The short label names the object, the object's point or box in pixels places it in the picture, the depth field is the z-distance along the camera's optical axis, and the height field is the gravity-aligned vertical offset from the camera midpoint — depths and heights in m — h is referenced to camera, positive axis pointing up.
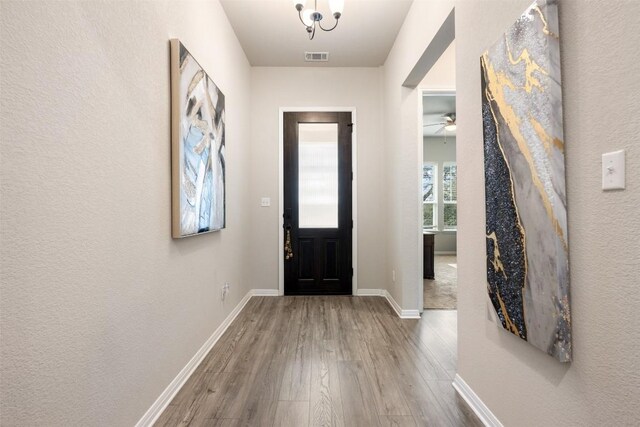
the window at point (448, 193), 8.10 +0.40
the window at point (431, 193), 8.13 +0.41
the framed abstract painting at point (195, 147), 1.80 +0.43
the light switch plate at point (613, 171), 0.86 +0.10
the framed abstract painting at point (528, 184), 1.06 +0.09
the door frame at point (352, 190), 3.96 +0.25
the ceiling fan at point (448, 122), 5.96 +1.73
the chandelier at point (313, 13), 2.26 +1.59
